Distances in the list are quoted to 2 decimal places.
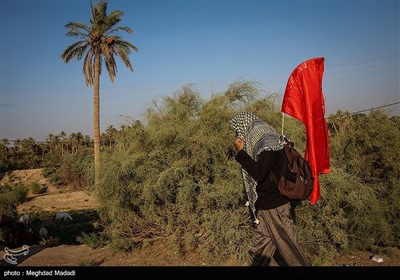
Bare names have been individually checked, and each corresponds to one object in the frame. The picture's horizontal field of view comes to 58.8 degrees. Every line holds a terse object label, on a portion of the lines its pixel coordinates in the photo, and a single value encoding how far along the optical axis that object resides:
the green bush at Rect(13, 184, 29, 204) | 23.49
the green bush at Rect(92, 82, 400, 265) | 6.01
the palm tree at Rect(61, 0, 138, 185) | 19.70
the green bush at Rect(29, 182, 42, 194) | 28.22
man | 3.64
